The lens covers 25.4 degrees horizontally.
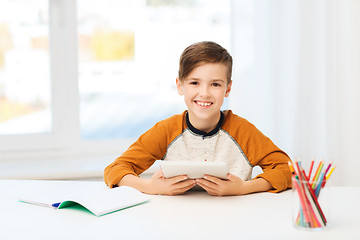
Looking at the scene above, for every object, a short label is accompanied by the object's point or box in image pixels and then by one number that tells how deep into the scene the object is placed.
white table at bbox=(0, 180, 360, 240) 1.54
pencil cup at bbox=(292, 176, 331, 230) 1.57
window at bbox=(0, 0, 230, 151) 2.93
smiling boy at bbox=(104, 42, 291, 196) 1.94
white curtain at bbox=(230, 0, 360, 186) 2.77
